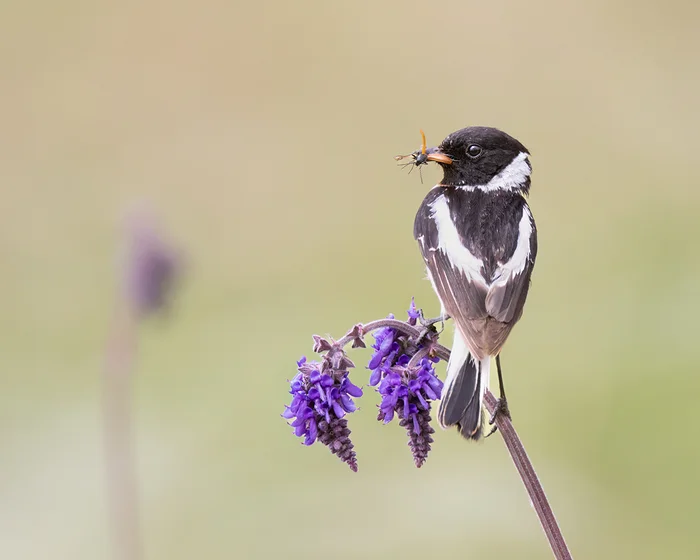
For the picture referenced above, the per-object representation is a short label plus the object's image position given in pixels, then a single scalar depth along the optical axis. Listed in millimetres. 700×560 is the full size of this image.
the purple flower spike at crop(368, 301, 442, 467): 5207
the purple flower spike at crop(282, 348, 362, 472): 5129
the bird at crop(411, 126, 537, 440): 6141
